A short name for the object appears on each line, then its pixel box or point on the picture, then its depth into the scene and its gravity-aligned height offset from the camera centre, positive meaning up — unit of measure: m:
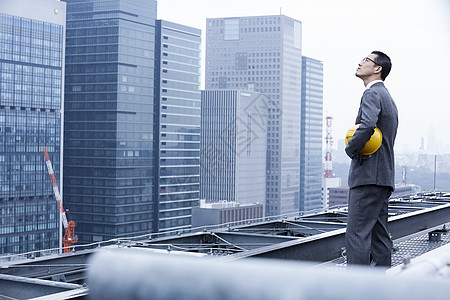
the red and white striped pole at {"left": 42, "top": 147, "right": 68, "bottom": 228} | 92.94 -3.81
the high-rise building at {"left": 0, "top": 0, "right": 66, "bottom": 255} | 88.00 +4.53
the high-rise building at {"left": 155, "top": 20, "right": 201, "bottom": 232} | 109.00 +5.90
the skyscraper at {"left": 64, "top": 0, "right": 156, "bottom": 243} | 102.81 +5.77
